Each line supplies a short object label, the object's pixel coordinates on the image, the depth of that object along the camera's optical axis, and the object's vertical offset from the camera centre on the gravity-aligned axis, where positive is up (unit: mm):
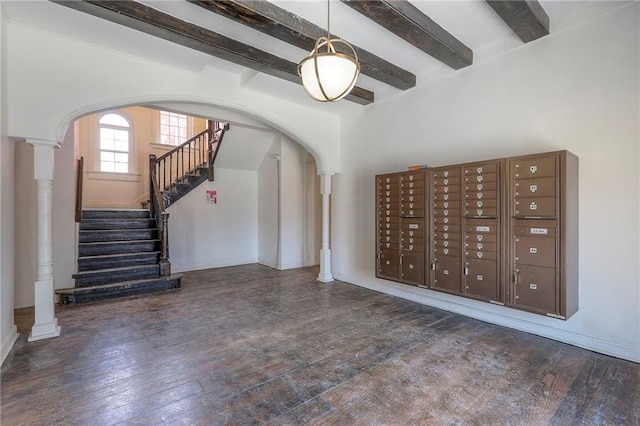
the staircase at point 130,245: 4496 -560
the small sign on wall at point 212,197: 6949 +393
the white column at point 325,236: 5586 -424
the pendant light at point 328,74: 2205 +1064
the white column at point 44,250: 3076 -382
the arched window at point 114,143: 7172 +1734
